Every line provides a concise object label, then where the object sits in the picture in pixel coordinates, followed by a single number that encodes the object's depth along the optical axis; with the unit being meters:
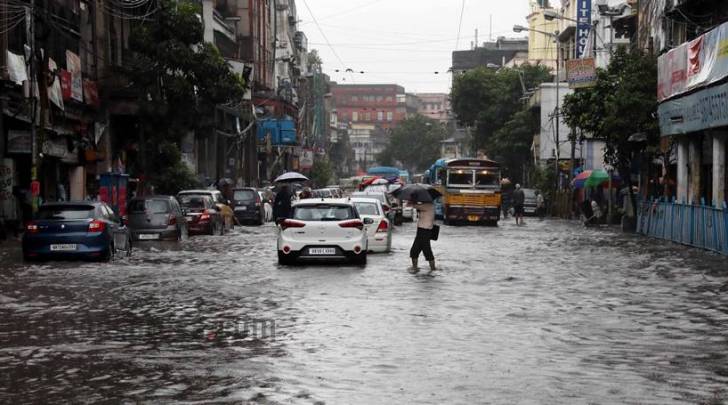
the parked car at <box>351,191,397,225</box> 39.13
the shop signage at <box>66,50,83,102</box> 40.16
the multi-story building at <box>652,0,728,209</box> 33.28
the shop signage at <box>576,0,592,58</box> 66.75
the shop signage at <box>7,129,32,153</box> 34.19
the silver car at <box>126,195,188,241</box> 32.81
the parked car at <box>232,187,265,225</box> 50.09
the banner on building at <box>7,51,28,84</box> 32.41
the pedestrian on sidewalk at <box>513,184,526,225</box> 54.55
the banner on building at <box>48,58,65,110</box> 36.47
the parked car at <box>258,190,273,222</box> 55.58
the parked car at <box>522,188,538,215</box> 69.56
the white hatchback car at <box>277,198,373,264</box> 23.91
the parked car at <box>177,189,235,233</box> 40.44
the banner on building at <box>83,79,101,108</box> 42.66
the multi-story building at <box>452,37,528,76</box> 151.00
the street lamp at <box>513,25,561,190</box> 64.38
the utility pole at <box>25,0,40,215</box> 31.30
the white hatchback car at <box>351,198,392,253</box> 28.66
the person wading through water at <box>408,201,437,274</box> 22.91
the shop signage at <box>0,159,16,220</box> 34.28
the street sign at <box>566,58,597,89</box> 47.69
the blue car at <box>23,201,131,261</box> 24.47
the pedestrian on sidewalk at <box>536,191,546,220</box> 69.38
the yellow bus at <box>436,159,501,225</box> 50.50
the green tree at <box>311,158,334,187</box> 114.69
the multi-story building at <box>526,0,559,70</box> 108.75
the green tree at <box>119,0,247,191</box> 42.00
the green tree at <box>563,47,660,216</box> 42.72
